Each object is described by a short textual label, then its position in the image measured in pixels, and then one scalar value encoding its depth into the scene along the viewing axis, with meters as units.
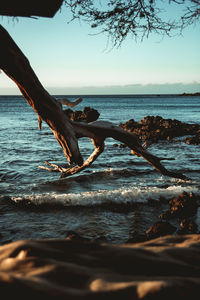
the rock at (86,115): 29.28
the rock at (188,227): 5.34
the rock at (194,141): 17.75
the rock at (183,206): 6.20
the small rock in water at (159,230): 5.17
